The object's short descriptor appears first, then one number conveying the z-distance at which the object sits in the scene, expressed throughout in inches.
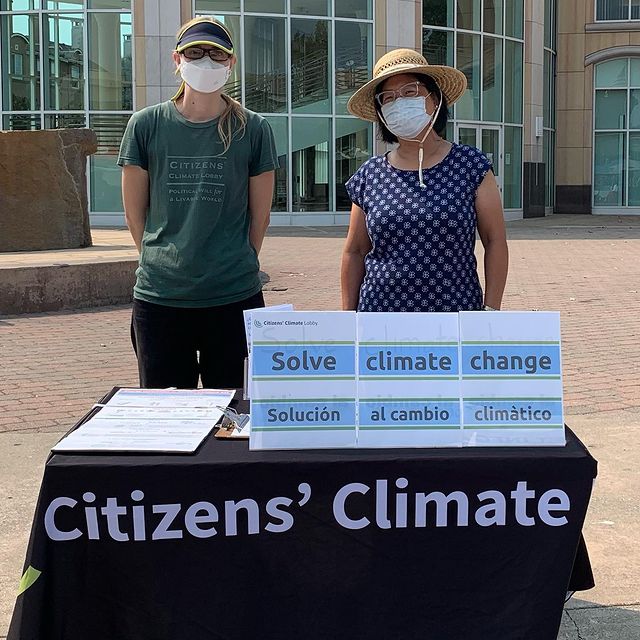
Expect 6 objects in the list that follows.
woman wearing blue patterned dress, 136.4
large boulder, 478.9
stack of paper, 103.7
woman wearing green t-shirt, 140.0
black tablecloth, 100.1
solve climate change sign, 103.7
